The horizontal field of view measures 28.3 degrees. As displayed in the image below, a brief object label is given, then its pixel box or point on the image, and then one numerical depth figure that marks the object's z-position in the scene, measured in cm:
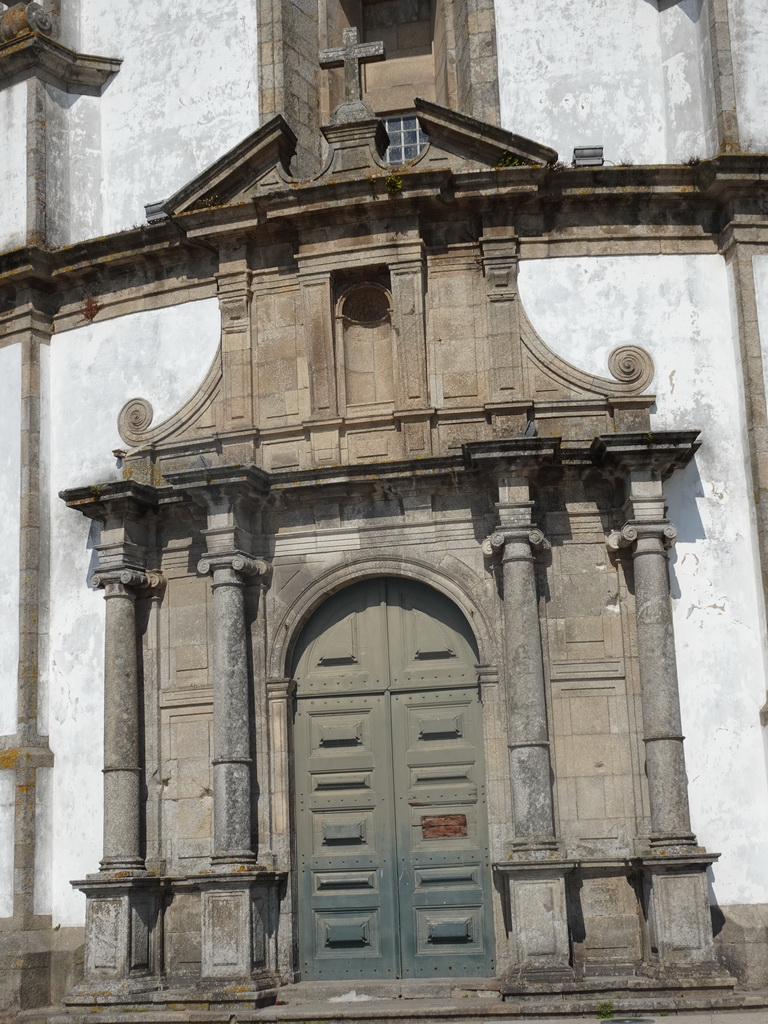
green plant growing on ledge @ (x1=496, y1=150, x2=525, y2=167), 1245
